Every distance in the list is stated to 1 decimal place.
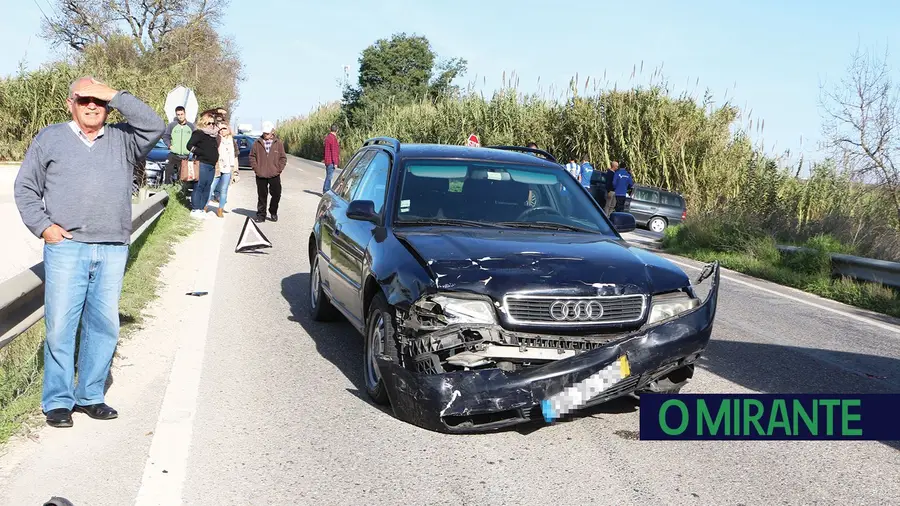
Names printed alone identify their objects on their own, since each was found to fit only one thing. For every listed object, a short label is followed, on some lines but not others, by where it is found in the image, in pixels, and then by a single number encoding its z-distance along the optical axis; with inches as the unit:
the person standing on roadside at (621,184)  979.3
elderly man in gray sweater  204.1
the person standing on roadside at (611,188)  983.6
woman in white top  711.7
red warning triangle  506.0
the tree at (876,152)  652.7
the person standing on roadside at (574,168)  1052.3
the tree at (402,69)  2556.6
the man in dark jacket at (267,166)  712.4
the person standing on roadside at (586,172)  1009.8
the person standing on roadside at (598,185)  1029.2
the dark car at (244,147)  1566.2
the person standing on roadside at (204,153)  682.8
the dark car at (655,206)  1018.7
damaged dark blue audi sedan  191.9
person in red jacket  915.4
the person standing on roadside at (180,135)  712.4
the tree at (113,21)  2395.4
